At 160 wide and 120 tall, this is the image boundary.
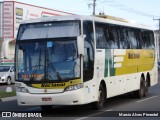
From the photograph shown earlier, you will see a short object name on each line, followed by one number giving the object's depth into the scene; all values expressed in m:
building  58.94
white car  35.12
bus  13.92
